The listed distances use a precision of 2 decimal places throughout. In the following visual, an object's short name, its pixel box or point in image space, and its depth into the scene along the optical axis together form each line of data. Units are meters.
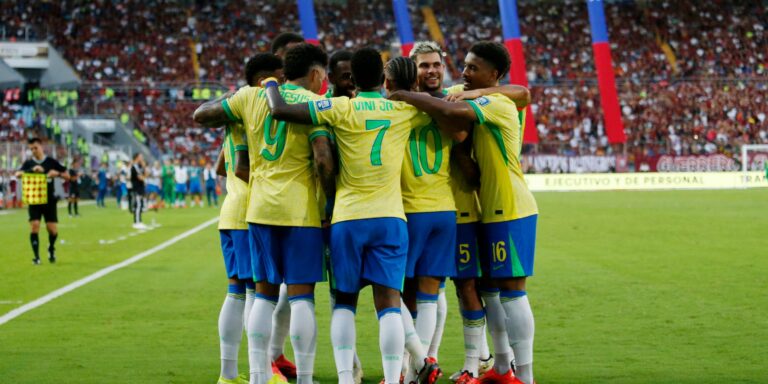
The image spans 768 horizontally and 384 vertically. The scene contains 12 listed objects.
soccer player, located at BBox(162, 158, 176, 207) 41.12
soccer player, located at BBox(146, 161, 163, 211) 38.75
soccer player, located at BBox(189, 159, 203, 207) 41.97
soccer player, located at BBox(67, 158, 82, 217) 33.22
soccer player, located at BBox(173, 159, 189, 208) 42.19
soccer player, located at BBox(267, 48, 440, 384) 6.43
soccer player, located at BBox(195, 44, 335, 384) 6.59
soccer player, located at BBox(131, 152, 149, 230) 27.03
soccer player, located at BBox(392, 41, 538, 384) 7.04
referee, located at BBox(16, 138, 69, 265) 17.89
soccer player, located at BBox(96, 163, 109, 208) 43.09
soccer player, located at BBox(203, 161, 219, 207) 41.03
